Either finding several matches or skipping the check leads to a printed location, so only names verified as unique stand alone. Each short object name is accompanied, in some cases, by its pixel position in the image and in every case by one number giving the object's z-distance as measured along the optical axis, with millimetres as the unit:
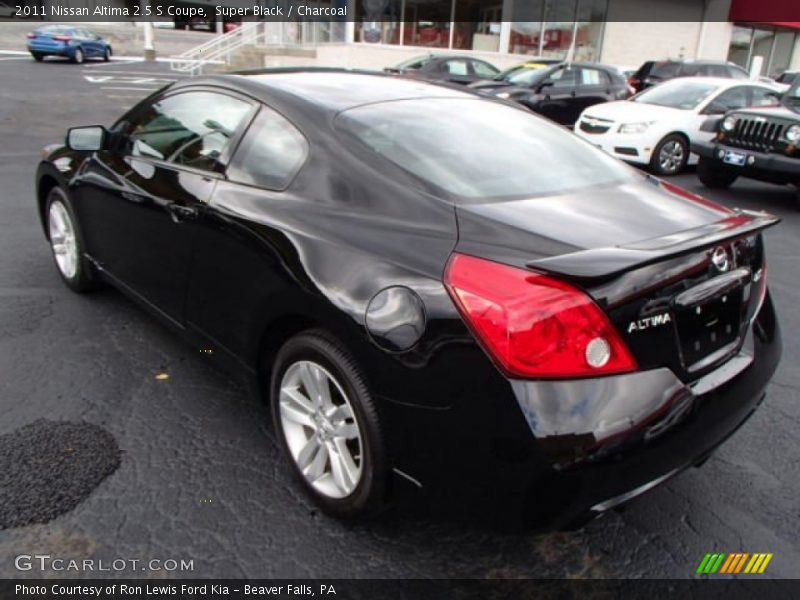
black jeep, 7633
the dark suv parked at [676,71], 16578
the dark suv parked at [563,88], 13297
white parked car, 9875
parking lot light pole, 31016
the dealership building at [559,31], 22578
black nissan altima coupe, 1831
